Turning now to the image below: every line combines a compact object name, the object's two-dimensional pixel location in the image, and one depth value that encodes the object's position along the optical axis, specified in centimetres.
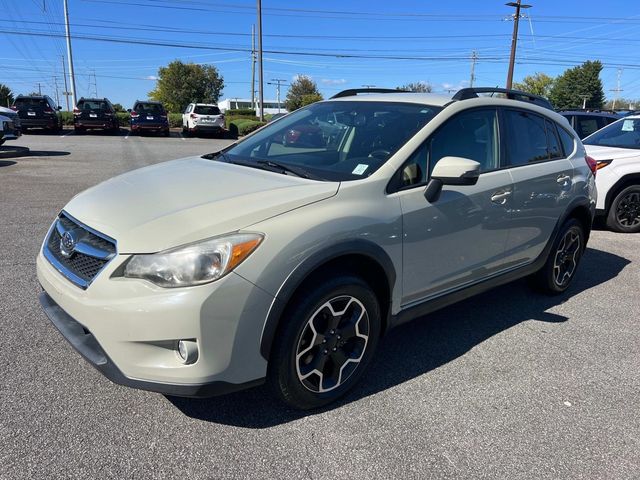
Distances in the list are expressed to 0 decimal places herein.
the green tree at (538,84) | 8931
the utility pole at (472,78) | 7704
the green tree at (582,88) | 8819
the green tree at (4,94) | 5546
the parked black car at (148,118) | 2628
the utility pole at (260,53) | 3331
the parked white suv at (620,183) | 719
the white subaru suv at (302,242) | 237
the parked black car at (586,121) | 1097
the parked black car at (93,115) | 2497
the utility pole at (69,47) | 4088
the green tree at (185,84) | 6375
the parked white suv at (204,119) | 2700
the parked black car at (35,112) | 2338
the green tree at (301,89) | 8550
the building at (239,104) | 12689
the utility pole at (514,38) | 3288
